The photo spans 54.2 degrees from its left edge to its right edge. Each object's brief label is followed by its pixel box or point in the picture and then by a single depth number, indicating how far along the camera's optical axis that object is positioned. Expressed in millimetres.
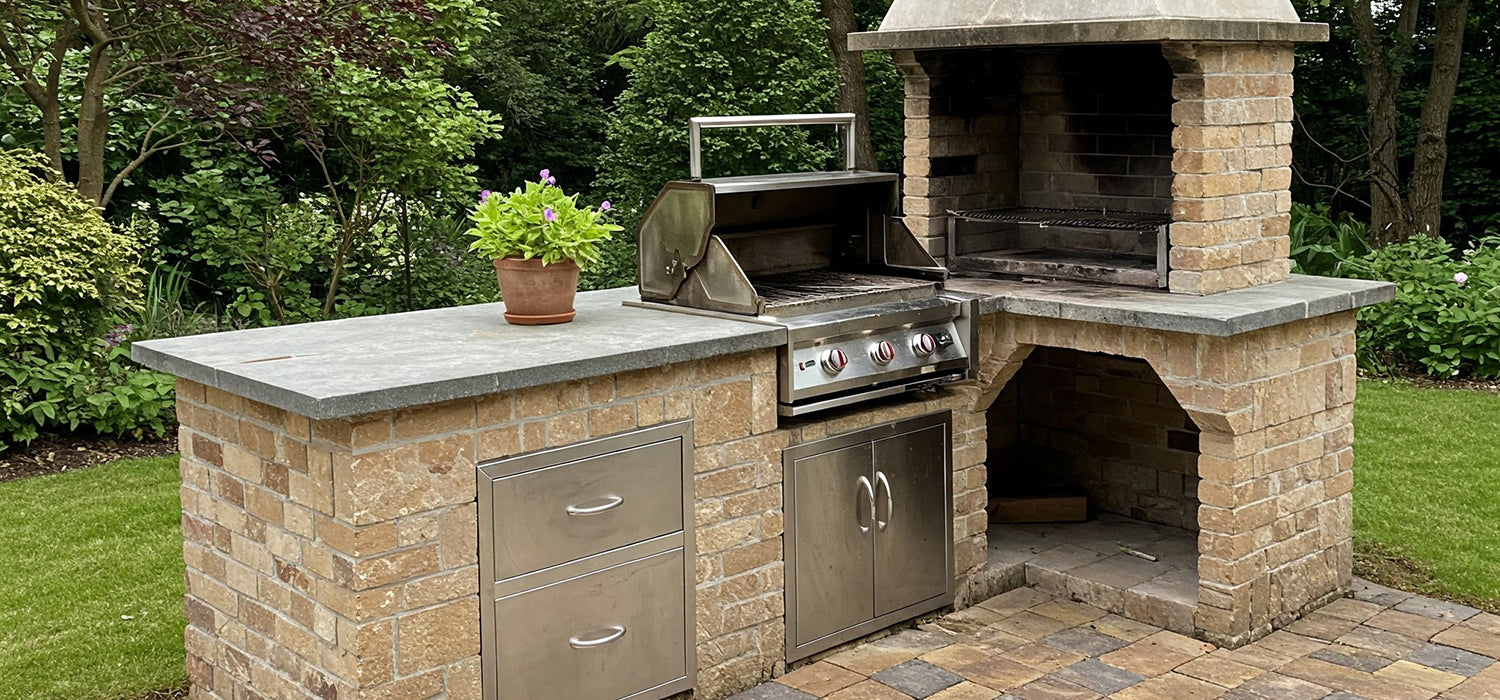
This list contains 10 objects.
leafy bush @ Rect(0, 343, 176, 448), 7281
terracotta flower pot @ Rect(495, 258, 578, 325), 4484
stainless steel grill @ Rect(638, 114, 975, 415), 4551
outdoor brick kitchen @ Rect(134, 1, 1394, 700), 3742
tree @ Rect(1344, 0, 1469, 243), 11242
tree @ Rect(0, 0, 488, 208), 7895
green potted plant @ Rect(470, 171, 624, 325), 4438
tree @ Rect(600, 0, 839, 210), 11297
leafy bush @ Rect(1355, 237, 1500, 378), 8758
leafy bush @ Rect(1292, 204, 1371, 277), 9688
